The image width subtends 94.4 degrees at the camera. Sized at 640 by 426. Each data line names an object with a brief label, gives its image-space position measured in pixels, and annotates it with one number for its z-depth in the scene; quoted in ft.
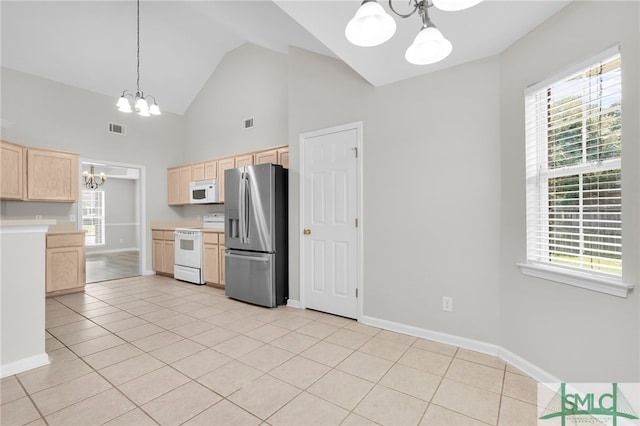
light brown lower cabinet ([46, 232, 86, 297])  14.08
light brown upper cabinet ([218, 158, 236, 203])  17.08
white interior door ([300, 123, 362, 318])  10.84
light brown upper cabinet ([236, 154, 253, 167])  15.98
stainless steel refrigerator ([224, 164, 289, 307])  12.23
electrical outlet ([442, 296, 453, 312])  8.80
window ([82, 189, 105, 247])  29.22
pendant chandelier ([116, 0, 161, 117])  12.07
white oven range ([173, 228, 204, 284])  16.44
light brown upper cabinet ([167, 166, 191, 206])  19.19
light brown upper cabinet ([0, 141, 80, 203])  12.99
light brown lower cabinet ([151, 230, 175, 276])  18.29
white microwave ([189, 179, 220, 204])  17.48
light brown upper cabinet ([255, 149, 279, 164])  14.87
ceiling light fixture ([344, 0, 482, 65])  4.02
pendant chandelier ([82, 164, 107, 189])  24.57
